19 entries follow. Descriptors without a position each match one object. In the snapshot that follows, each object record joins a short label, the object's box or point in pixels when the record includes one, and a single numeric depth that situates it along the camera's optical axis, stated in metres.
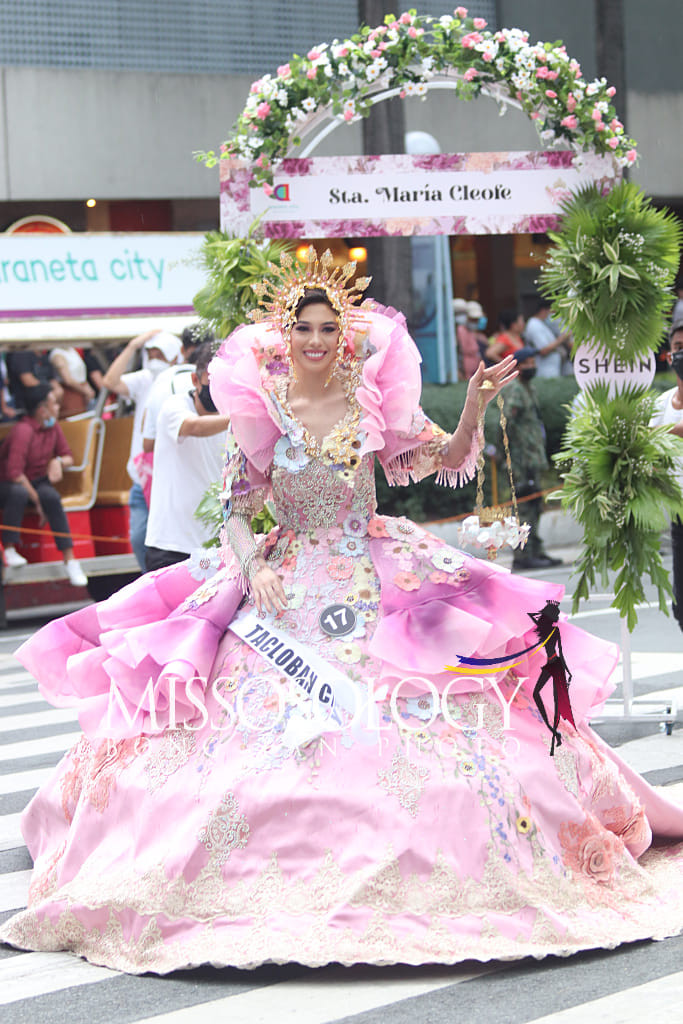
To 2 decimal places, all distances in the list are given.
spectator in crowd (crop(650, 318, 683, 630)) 7.62
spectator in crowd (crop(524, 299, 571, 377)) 17.48
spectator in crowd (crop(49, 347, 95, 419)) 13.47
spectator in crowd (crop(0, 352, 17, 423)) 13.21
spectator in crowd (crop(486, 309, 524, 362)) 16.38
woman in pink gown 4.45
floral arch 7.49
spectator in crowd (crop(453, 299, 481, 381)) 17.84
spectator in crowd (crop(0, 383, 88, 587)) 12.34
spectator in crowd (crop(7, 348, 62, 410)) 12.65
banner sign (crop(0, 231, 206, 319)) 12.05
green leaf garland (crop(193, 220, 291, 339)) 7.32
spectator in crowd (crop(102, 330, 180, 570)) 11.23
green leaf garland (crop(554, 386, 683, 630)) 7.21
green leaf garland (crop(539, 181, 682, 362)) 7.17
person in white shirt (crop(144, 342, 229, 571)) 8.07
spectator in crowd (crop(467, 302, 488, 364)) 18.38
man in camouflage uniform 14.22
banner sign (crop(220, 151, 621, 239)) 7.57
